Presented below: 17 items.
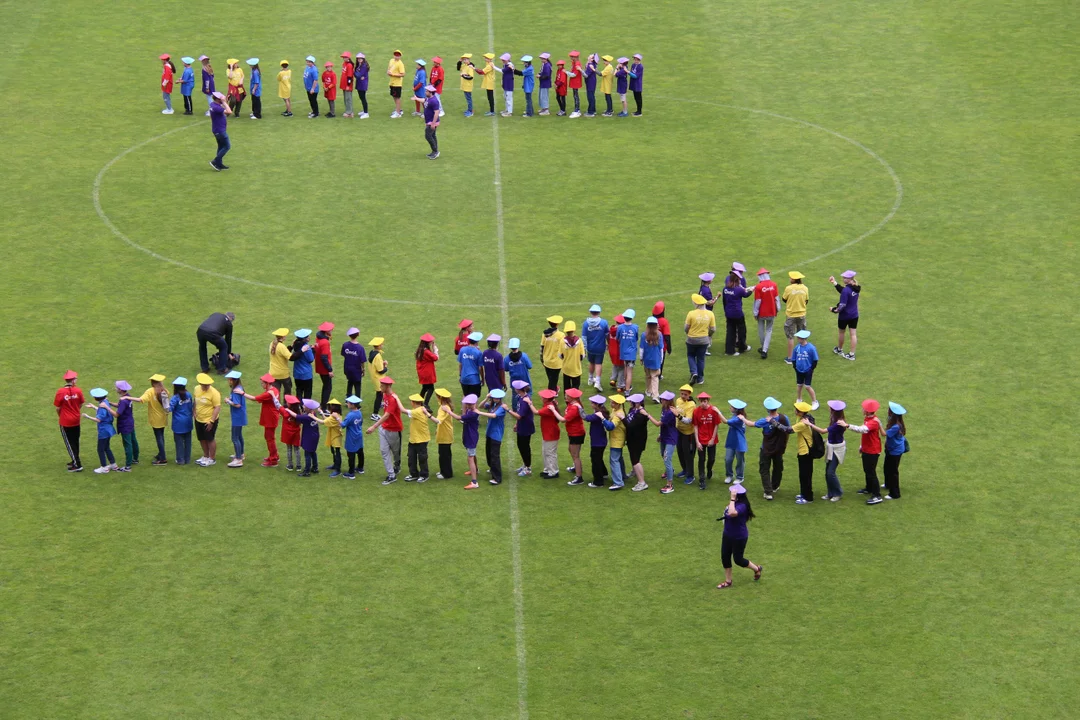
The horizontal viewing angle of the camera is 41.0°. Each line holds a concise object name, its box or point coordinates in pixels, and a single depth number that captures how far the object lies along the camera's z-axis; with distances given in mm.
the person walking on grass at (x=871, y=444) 26672
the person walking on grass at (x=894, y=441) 26547
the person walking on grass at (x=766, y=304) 32344
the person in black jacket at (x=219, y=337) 31094
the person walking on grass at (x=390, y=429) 27625
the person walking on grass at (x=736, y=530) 23688
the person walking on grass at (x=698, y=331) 31078
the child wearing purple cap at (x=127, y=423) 27688
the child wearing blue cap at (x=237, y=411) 28297
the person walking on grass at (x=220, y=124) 40750
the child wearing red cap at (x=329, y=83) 45969
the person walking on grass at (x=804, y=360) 29984
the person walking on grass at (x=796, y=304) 32438
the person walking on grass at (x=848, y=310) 32094
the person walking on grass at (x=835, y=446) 26781
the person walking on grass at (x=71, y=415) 27828
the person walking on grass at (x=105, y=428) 27578
